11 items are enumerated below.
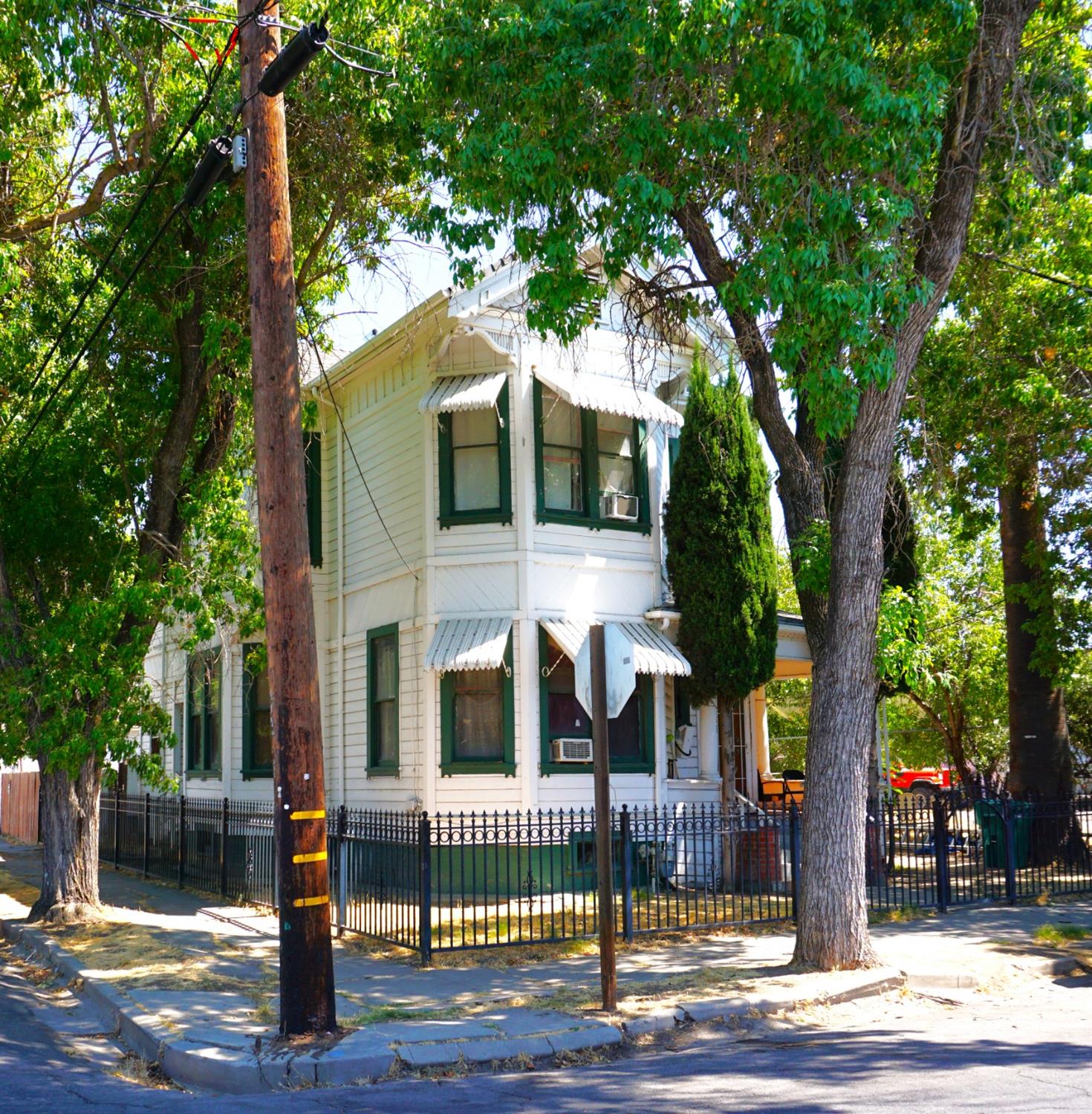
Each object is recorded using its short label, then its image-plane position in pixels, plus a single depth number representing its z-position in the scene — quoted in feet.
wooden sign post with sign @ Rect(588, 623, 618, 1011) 29.89
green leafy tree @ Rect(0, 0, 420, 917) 44.52
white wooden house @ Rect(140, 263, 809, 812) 52.44
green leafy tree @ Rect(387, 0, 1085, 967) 33.45
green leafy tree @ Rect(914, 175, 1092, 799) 47.96
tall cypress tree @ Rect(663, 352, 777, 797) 53.72
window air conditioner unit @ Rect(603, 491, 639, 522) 55.98
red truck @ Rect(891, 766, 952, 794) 117.19
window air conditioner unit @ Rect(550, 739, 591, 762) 52.19
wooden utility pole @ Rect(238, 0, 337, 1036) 27.81
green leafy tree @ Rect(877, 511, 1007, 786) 91.50
